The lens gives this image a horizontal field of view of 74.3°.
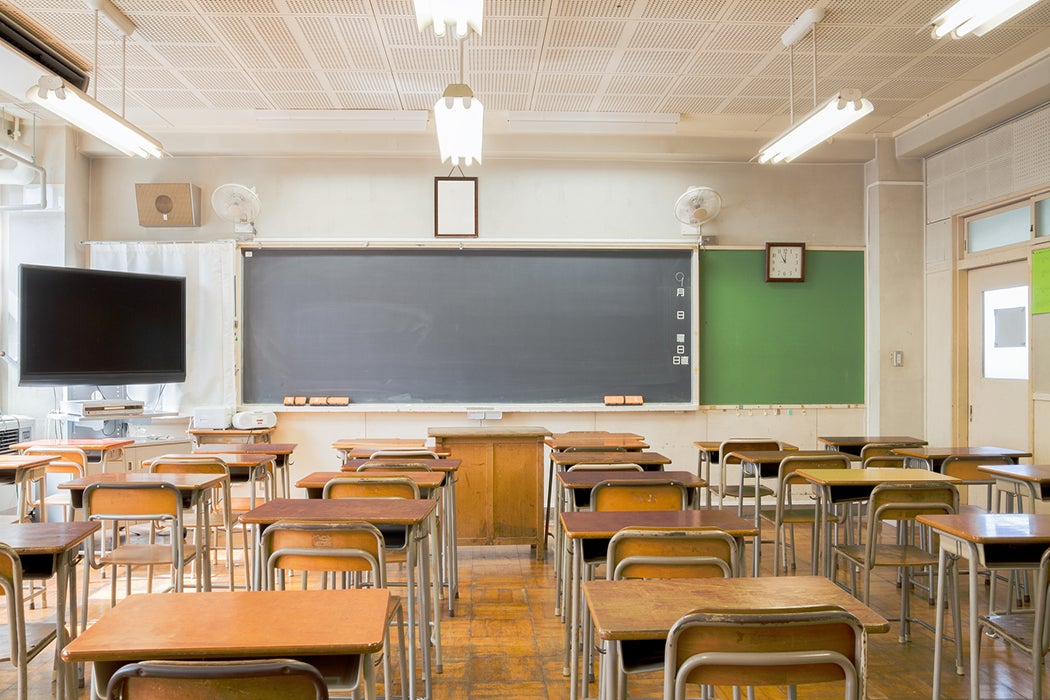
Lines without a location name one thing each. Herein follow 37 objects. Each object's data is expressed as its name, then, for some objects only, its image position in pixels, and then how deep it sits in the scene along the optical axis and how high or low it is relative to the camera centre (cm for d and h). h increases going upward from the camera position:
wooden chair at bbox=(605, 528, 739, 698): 203 -60
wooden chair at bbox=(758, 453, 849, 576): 379 -71
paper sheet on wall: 480 +51
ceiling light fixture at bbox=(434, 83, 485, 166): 333 +117
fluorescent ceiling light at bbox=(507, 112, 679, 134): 586 +196
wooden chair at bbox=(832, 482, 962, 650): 299 -67
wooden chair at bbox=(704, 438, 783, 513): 473 -66
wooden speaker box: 597 +126
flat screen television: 516 +18
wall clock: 624 +81
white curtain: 603 +37
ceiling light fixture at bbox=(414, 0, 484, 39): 266 +133
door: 511 -3
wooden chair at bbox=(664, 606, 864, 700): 134 -58
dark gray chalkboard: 606 +23
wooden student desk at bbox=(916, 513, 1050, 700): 226 -65
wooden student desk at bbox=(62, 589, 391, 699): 134 -58
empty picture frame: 606 +127
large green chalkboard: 625 +19
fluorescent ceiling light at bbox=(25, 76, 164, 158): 368 +137
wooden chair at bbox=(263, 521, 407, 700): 209 -60
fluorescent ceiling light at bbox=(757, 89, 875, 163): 389 +140
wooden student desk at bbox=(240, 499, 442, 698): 230 -57
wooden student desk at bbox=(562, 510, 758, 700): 223 -58
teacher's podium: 468 -92
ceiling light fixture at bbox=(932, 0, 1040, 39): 295 +147
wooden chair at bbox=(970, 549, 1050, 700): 213 -92
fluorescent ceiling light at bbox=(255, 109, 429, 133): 581 +196
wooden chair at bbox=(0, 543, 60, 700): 199 -77
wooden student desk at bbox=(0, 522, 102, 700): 212 -65
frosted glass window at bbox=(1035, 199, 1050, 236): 484 +95
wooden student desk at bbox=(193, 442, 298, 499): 437 -65
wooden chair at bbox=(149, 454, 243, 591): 363 -63
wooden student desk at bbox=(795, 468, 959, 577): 322 -61
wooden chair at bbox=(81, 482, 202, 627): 297 -68
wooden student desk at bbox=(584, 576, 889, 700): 146 -59
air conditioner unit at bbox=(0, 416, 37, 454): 527 -63
